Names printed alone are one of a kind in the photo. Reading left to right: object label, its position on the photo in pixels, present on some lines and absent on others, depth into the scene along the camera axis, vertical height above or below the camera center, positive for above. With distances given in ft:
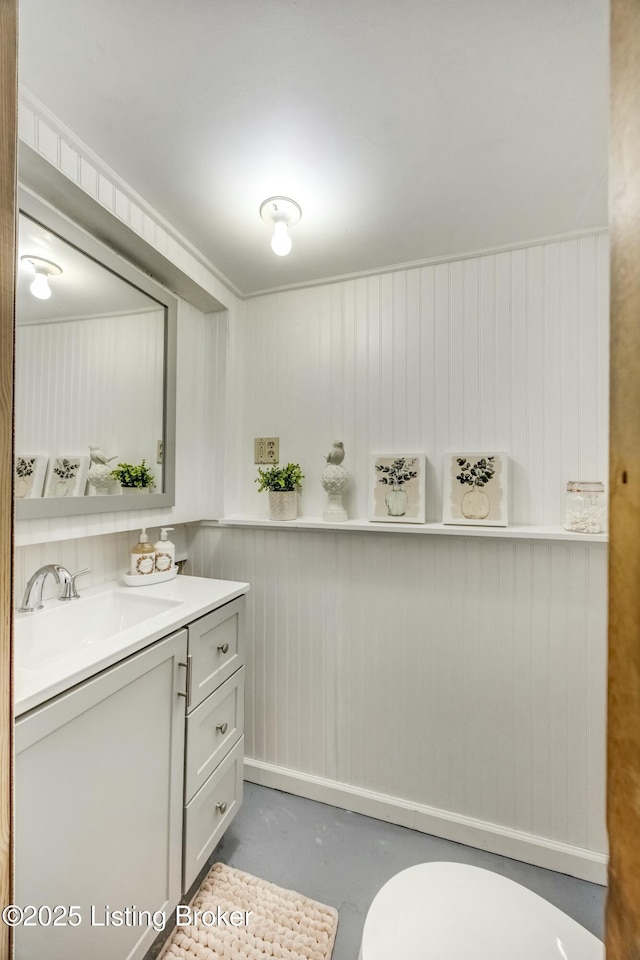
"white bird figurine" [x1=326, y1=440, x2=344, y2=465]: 5.29 +0.44
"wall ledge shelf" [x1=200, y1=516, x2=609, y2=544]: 4.25 -0.53
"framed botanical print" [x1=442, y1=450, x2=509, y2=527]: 4.69 -0.03
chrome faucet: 3.80 -1.07
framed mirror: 3.57 +1.18
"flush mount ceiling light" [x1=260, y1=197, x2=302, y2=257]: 4.10 +2.98
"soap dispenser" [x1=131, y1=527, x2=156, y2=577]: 4.89 -0.95
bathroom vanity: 2.46 -2.22
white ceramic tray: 4.75 -1.20
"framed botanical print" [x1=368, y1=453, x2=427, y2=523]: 5.04 -0.03
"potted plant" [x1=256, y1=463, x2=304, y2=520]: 5.52 -0.08
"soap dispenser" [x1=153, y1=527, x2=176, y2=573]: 5.11 -0.94
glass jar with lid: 4.28 -0.23
